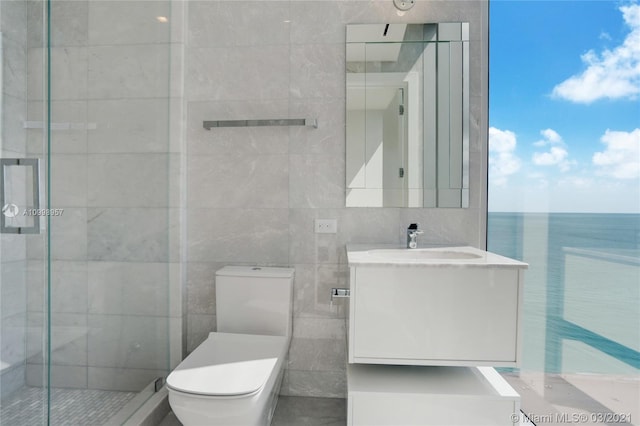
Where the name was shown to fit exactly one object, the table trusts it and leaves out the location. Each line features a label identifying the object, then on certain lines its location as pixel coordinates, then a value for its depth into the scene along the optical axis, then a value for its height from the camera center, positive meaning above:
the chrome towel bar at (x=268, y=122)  2.03 +0.43
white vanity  1.49 -0.50
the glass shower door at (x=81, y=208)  1.33 -0.03
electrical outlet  2.12 -0.12
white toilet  1.36 -0.65
